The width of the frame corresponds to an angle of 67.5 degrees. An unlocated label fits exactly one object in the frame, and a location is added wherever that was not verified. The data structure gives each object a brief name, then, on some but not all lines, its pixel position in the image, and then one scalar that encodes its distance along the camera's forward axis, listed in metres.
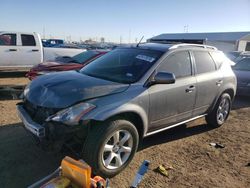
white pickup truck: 7.62
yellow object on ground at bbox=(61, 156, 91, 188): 1.92
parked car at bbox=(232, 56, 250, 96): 6.28
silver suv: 2.24
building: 25.66
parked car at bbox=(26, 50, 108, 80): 5.53
